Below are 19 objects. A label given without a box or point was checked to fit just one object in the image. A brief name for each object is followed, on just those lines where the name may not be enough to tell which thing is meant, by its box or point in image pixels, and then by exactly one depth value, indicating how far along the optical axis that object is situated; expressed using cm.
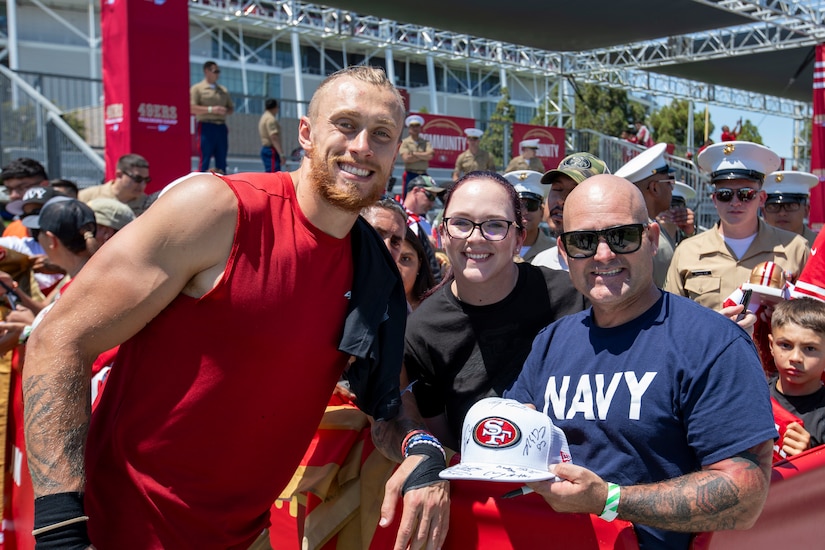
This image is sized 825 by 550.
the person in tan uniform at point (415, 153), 1284
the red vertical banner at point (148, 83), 930
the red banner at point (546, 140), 1702
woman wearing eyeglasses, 286
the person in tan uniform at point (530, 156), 1312
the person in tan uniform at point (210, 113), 1184
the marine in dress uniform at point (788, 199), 635
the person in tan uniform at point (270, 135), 1262
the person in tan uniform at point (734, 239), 471
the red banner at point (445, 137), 1473
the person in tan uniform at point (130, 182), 784
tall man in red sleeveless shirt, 199
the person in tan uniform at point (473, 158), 1264
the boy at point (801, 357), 348
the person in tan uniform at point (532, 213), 561
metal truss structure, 1878
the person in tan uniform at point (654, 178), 462
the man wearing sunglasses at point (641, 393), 198
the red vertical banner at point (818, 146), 1245
